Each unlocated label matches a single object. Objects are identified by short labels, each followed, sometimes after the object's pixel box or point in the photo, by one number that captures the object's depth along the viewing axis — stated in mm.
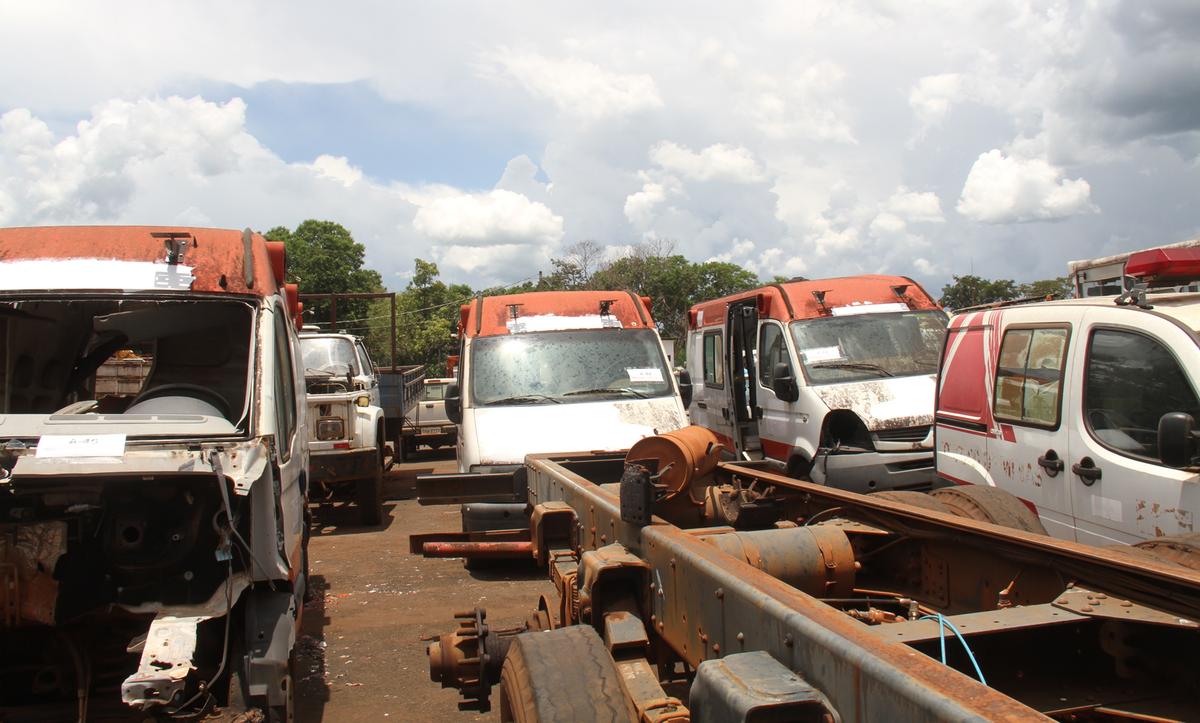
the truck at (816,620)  1951
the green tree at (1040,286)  27328
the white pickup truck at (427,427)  15477
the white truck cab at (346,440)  9438
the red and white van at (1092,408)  3951
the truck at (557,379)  7480
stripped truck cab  3576
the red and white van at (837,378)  7488
